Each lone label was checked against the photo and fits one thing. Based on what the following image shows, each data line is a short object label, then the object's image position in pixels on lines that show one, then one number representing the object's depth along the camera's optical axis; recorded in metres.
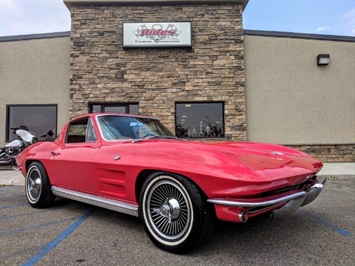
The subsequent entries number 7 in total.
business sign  9.51
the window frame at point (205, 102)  9.59
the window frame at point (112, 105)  9.61
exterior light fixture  9.73
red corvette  2.10
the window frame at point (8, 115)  9.76
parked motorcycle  8.73
